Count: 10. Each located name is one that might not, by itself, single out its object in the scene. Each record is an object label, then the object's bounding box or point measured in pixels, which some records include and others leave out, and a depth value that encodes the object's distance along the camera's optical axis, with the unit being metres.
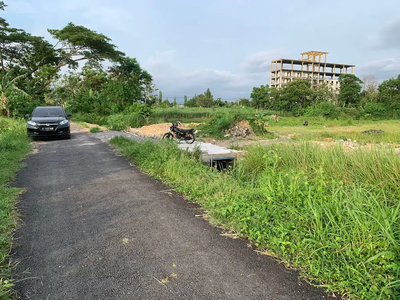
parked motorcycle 11.44
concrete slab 7.69
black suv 11.44
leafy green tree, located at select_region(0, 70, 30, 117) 18.08
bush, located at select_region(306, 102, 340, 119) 31.27
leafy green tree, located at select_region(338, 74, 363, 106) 48.66
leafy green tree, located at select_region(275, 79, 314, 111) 45.10
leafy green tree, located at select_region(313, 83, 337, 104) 46.53
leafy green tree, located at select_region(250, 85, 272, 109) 49.72
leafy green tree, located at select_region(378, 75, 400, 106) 38.51
